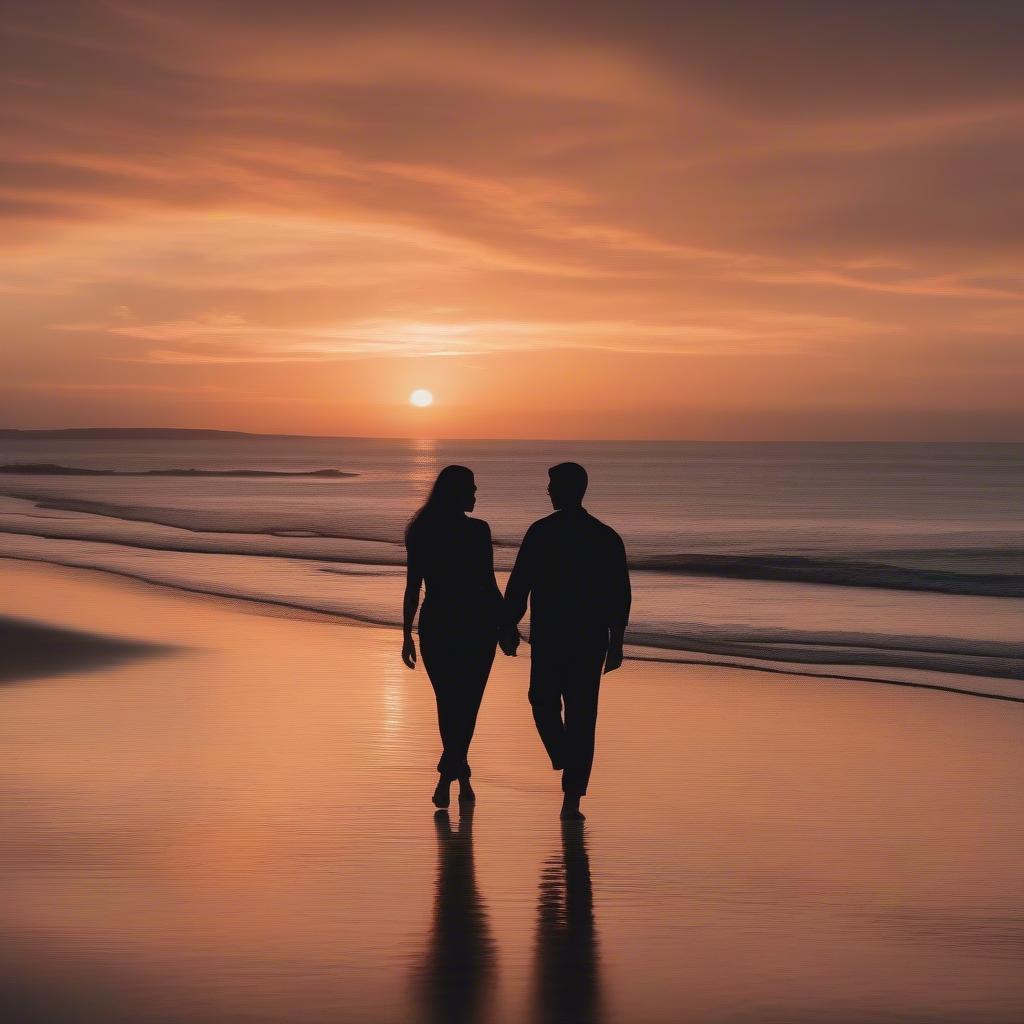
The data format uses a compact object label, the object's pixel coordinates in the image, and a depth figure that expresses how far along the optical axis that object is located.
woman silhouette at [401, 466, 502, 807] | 7.74
